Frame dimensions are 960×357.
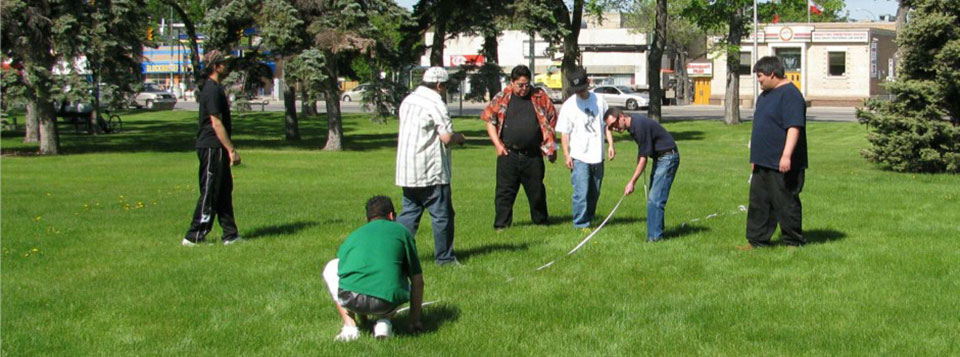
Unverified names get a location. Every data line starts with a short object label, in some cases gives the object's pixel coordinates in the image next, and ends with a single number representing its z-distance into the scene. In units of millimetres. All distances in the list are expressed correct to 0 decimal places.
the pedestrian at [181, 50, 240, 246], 10039
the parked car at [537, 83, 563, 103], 61350
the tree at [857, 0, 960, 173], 17844
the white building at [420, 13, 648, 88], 86394
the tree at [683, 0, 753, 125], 37375
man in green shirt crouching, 6316
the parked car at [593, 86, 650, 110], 61312
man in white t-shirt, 11047
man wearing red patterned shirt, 10883
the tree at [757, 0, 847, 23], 37906
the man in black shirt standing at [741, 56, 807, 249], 9336
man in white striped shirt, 8453
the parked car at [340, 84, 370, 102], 75256
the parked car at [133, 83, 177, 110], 63444
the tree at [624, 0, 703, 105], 77250
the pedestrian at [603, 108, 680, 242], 10047
